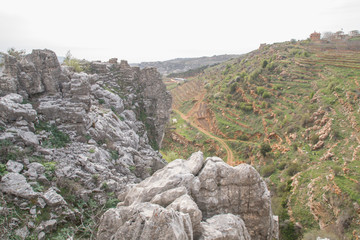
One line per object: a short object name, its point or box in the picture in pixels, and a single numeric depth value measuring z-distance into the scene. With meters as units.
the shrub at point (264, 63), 63.96
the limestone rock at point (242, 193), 11.93
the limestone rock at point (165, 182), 10.96
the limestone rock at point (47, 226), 9.98
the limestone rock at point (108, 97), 23.28
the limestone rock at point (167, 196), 9.95
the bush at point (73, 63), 24.28
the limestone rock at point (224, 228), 8.94
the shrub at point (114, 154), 17.30
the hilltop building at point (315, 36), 85.19
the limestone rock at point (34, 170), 11.62
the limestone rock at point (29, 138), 13.21
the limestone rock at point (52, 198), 11.02
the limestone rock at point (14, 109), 13.44
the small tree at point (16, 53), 19.12
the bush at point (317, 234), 20.05
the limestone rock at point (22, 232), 9.38
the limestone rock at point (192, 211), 8.83
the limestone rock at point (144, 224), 7.18
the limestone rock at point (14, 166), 11.31
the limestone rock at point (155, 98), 30.00
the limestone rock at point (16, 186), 10.46
